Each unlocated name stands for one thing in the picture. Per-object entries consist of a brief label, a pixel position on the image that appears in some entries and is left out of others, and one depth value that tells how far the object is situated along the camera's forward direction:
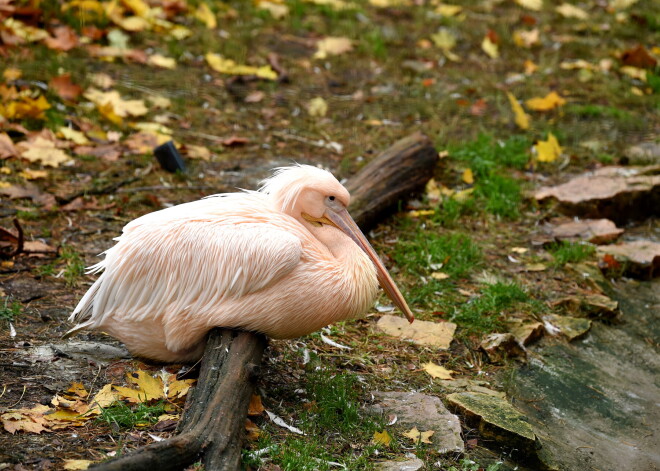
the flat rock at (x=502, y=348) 9.26
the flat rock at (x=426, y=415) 7.38
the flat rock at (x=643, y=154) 14.20
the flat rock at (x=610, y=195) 12.67
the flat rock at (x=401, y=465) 6.83
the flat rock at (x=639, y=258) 11.41
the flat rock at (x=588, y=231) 11.98
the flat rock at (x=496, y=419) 7.51
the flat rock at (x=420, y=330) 9.38
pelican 7.41
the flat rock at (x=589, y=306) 10.41
